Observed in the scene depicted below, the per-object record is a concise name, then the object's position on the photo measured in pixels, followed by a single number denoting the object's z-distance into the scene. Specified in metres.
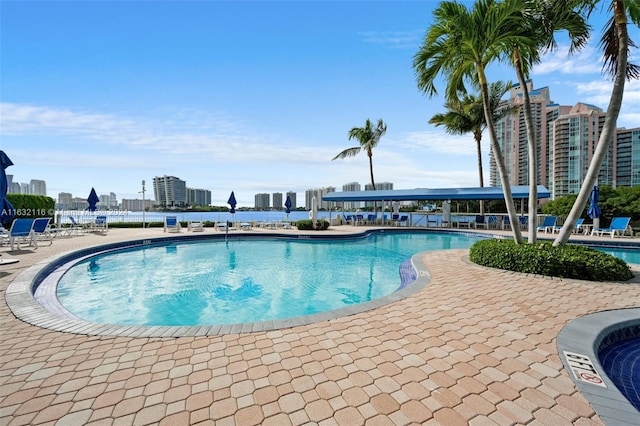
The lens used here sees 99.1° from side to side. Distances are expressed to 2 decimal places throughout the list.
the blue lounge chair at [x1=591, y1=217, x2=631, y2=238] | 12.19
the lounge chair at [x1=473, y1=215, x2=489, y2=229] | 17.12
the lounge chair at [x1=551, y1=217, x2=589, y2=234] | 13.64
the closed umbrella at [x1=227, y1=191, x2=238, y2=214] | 17.50
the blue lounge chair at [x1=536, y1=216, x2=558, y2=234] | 14.28
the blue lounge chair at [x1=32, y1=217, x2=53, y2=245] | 9.11
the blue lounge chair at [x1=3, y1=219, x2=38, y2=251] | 8.33
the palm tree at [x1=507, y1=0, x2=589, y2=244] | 5.73
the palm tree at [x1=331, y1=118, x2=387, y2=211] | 21.56
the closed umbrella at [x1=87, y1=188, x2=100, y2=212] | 15.19
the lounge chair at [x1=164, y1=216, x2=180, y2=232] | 14.96
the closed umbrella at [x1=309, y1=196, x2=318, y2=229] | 15.86
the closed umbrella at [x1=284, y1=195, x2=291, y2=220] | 18.77
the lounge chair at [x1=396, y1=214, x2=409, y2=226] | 19.41
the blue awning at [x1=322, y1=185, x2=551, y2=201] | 15.56
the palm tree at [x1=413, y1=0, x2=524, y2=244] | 5.80
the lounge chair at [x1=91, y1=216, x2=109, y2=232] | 15.08
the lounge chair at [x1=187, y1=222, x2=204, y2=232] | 15.73
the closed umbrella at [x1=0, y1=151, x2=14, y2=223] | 6.59
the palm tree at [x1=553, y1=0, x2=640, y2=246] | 5.12
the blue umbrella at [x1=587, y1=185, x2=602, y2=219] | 12.30
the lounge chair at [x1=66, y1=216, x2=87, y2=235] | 13.70
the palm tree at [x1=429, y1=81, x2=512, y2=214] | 17.42
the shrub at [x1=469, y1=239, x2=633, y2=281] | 5.32
